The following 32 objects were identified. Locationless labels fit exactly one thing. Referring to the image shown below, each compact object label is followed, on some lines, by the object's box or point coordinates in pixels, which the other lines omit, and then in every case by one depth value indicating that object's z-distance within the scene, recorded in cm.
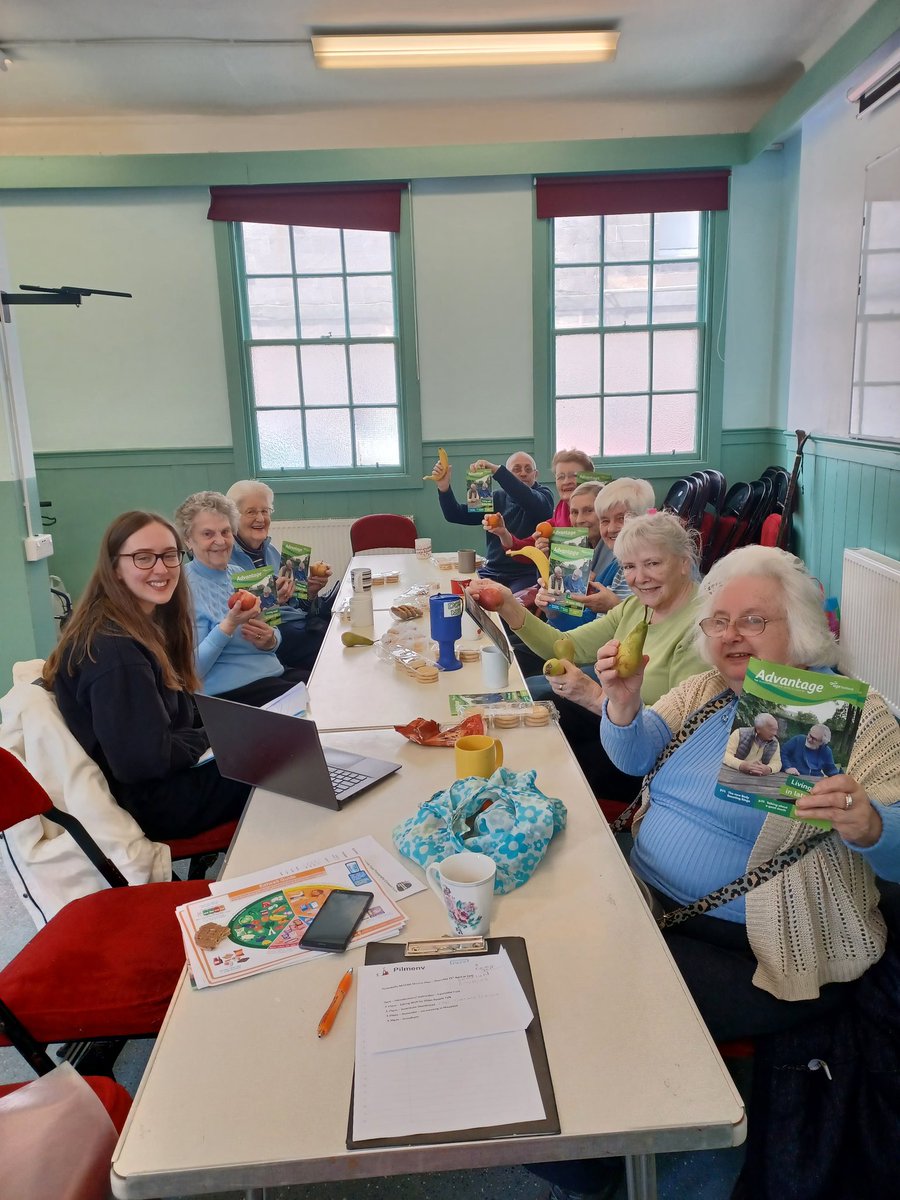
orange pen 103
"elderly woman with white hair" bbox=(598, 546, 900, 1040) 136
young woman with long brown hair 187
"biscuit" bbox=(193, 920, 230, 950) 120
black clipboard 88
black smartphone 119
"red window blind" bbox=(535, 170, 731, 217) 569
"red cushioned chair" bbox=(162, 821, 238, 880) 207
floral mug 117
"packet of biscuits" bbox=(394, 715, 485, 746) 191
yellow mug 162
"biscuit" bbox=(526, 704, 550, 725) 201
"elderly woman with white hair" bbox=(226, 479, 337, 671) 376
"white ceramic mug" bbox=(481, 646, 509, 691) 237
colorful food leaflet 117
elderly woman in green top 219
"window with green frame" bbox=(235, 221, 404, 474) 593
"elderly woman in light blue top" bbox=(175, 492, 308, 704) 288
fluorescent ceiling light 428
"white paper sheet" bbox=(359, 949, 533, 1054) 102
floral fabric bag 134
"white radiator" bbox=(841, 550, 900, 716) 379
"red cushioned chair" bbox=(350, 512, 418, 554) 534
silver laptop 155
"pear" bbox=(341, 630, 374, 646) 282
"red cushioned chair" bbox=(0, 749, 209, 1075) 144
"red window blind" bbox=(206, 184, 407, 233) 567
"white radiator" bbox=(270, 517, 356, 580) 608
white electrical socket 426
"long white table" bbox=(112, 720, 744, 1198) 88
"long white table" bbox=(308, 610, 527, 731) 213
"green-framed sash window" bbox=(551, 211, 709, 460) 590
